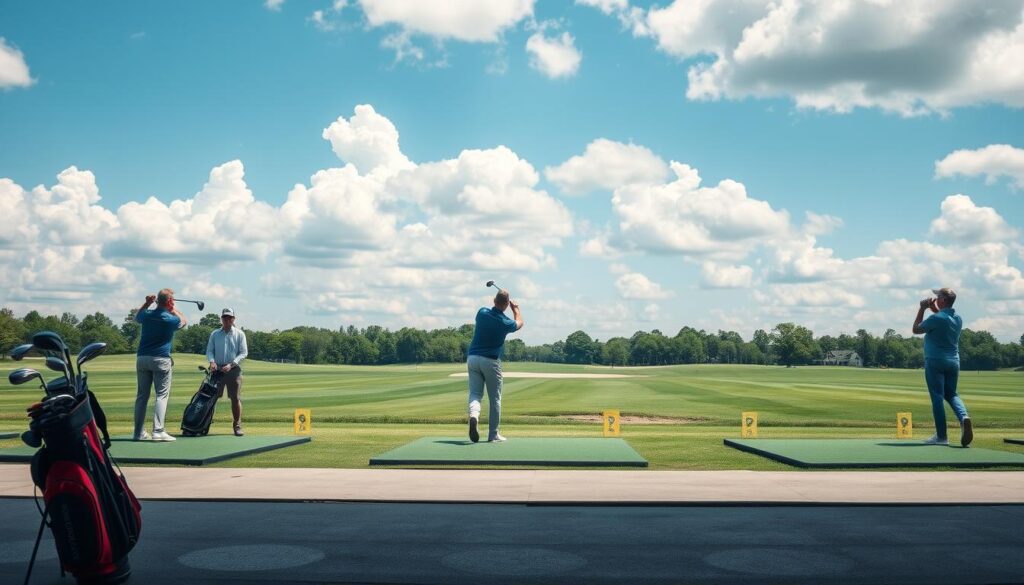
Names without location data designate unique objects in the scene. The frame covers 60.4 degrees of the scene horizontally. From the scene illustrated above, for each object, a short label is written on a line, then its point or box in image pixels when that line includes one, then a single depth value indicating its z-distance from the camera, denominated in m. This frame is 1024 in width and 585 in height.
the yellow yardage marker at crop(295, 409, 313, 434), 16.59
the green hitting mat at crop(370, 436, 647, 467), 11.88
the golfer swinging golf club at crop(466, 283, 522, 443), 14.01
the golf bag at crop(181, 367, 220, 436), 15.60
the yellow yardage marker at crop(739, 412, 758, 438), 16.05
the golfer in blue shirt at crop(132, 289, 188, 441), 14.68
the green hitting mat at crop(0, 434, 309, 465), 12.16
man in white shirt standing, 15.77
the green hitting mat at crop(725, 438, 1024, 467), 11.94
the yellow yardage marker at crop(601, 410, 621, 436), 16.34
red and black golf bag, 5.45
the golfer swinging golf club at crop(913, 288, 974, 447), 14.19
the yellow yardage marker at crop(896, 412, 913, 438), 16.06
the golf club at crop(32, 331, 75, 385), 5.81
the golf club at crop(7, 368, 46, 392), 5.51
